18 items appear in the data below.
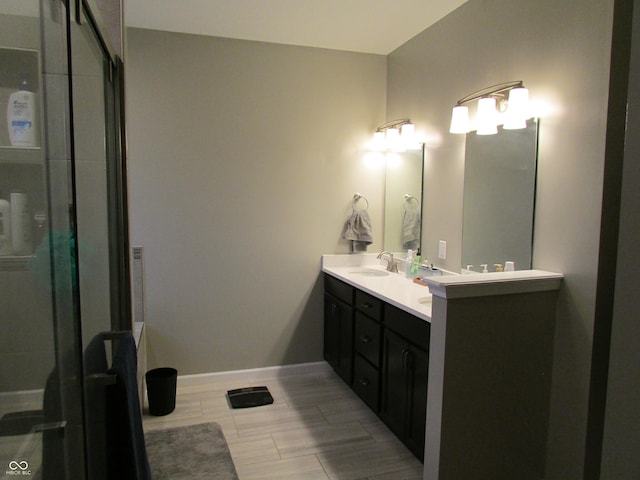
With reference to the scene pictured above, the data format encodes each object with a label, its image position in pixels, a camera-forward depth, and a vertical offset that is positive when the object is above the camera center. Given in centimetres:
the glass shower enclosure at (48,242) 95 -11
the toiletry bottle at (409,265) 323 -43
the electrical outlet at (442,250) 295 -29
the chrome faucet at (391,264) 351 -46
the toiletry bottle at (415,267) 320 -44
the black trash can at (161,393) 294 -128
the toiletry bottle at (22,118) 95 +18
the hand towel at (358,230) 365 -20
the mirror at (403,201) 328 +4
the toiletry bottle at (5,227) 93 -6
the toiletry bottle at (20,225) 98 -6
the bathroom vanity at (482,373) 192 -76
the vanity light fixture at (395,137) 326 +53
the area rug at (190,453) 231 -141
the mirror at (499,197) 224 +6
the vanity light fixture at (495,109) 220 +53
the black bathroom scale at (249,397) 313 -141
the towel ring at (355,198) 372 +6
